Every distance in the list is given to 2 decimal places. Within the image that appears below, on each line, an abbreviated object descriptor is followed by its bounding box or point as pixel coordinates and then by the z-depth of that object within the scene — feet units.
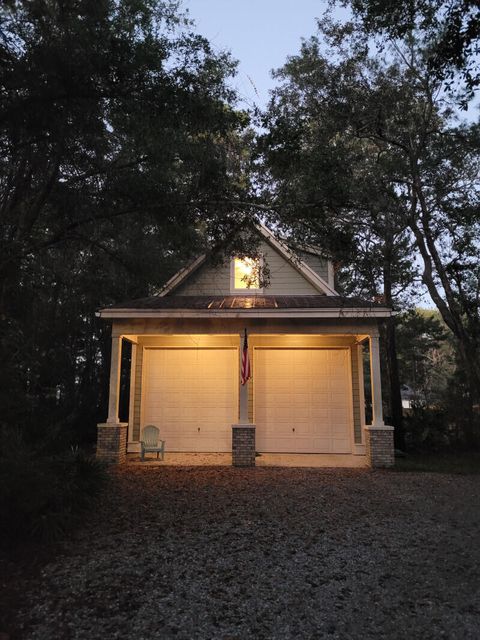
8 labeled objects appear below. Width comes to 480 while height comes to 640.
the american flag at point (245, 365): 34.78
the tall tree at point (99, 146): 19.38
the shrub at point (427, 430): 42.34
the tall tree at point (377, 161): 24.61
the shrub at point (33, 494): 16.33
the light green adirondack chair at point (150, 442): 35.91
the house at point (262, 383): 39.91
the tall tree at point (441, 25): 16.62
